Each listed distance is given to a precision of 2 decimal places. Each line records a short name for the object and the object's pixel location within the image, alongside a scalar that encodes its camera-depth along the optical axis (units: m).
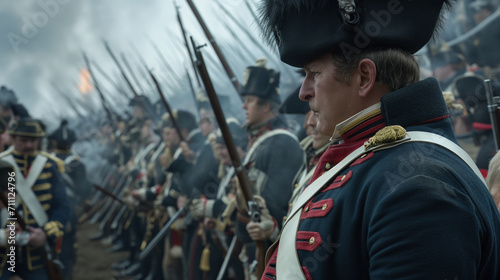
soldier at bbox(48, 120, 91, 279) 8.59
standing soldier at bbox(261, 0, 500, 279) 1.11
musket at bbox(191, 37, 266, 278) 3.12
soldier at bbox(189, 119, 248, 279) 4.82
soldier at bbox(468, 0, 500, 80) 8.19
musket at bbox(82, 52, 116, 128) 12.21
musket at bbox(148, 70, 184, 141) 6.11
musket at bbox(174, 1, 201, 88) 4.91
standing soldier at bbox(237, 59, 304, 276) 3.90
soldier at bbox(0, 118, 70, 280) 4.71
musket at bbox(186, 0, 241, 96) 5.00
